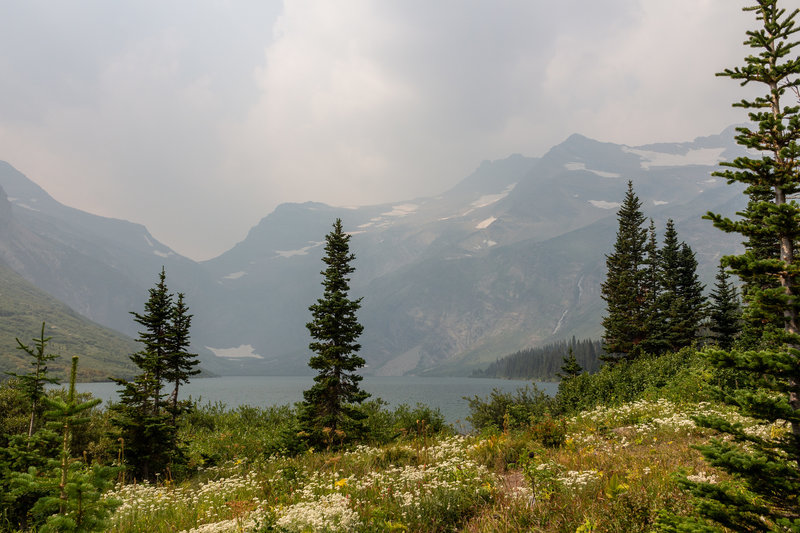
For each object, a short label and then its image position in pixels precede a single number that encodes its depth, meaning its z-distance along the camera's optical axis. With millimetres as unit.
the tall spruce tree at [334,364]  17859
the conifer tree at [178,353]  19531
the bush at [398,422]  18406
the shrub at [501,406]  24422
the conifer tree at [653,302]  43562
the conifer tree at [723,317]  40219
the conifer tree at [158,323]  17359
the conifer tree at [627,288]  44625
